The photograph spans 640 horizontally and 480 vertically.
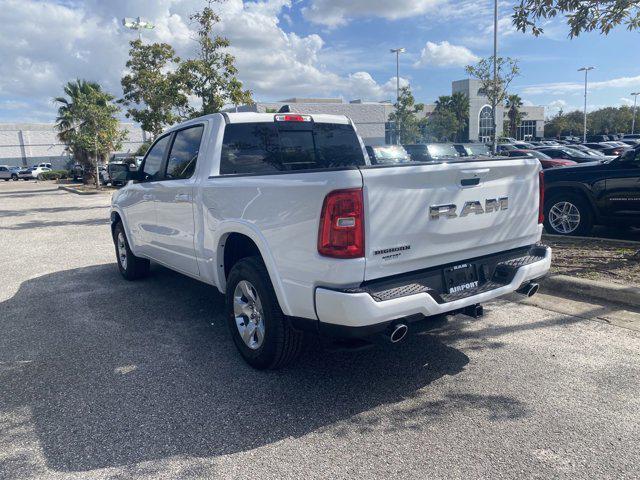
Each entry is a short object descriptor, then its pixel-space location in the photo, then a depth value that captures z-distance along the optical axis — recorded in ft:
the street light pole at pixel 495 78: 85.97
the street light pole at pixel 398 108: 156.77
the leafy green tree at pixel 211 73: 47.98
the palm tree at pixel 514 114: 234.58
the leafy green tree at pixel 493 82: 88.63
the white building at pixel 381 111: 186.70
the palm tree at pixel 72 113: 112.16
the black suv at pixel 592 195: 24.85
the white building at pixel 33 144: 213.66
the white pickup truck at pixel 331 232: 10.03
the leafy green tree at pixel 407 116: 155.22
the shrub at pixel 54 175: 171.01
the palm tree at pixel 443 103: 204.33
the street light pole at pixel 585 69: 226.58
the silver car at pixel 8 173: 177.78
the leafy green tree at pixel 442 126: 183.62
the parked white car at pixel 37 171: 176.45
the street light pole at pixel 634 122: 260.11
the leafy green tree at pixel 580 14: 19.88
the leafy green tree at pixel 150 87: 55.98
